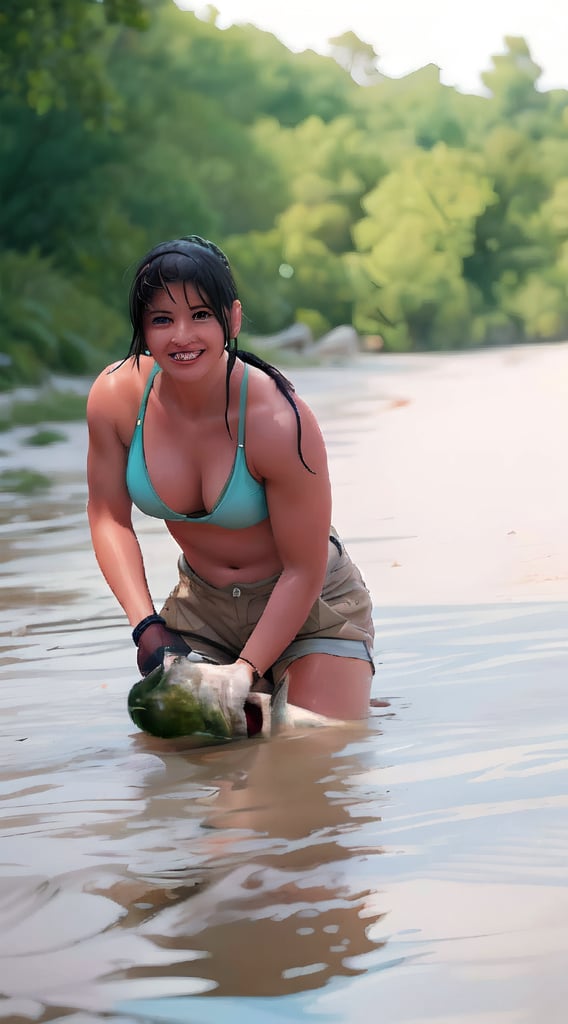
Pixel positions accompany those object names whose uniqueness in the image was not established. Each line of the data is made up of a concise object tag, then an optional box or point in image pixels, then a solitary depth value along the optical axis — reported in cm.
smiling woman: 395
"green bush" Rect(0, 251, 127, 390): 1817
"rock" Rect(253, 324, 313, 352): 3731
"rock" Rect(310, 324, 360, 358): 3875
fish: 401
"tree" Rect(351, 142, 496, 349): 5600
